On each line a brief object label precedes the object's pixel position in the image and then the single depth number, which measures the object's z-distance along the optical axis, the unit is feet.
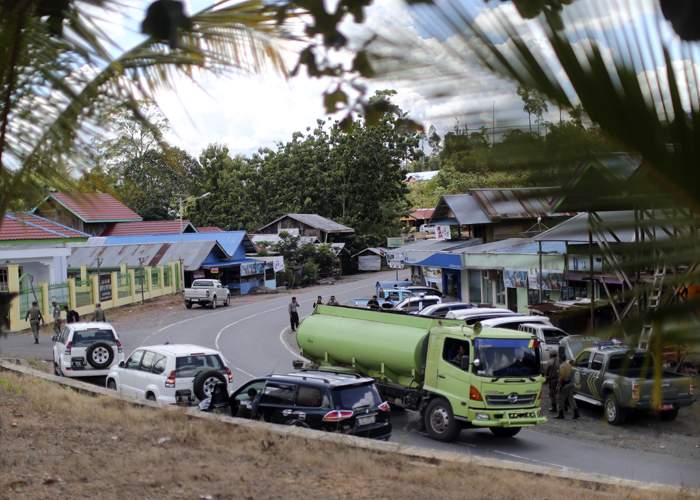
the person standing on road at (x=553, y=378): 52.65
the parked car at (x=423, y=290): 114.58
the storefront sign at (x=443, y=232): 120.30
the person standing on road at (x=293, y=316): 96.07
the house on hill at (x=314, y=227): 200.85
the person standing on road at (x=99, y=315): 90.48
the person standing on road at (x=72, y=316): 89.78
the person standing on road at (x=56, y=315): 87.80
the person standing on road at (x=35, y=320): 87.15
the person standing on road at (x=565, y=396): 50.14
